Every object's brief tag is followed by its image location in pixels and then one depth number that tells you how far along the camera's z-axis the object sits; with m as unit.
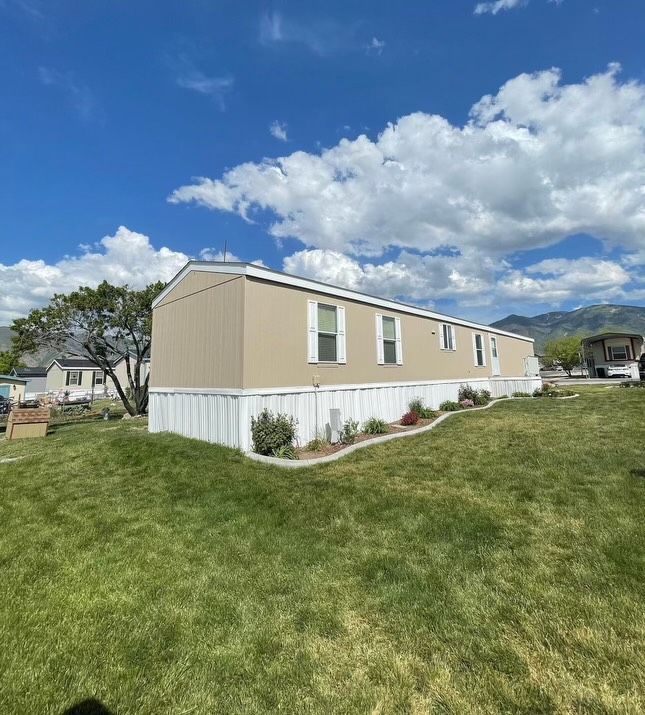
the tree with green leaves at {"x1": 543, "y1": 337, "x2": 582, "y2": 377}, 52.43
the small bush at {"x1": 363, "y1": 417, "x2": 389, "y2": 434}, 9.71
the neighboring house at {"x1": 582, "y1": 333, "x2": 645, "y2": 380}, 31.59
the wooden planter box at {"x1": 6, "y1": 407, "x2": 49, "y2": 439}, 11.74
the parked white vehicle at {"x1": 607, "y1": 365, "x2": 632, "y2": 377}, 30.58
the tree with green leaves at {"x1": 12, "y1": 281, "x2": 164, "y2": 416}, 19.86
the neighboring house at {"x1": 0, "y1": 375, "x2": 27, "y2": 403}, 37.34
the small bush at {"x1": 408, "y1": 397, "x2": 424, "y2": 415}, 11.73
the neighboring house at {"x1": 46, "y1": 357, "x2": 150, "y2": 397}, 43.81
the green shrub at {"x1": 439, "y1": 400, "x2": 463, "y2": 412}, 13.28
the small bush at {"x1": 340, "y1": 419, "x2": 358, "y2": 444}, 8.60
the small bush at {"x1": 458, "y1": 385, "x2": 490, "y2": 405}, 14.58
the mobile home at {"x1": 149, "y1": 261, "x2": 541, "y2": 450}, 7.76
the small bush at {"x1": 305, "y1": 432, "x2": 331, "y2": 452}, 7.98
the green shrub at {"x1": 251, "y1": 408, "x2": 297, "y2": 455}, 7.34
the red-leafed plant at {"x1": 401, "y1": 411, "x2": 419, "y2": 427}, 10.75
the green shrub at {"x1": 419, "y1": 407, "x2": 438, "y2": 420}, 11.56
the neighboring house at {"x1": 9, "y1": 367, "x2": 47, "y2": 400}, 49.41
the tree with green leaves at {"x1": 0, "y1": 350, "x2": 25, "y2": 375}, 46.13
